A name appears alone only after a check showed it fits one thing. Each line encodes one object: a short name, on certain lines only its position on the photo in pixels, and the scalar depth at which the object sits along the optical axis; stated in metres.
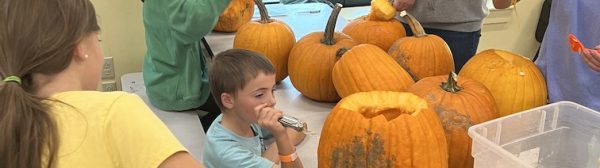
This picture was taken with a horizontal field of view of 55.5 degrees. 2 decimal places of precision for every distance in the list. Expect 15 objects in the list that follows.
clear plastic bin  0.96
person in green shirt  1.63
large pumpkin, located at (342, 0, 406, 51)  1.54
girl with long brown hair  0.73
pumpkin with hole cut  0.95
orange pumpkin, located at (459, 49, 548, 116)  1.18
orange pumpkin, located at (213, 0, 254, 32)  2.11
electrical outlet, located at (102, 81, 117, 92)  2.66
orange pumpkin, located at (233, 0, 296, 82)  1.61
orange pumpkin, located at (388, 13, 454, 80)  1.34
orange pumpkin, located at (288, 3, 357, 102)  1.45
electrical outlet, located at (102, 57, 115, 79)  2.61
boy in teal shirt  1.17
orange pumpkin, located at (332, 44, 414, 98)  1.24
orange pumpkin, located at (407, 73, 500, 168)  1.04
